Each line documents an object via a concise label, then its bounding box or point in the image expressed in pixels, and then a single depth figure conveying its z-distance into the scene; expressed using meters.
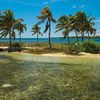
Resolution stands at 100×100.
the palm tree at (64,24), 37.14
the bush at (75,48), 23.44
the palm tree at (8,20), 29.53
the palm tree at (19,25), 31.00
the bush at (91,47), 24.22
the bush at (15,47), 27.41
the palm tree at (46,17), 29.00
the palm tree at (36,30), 47.69
